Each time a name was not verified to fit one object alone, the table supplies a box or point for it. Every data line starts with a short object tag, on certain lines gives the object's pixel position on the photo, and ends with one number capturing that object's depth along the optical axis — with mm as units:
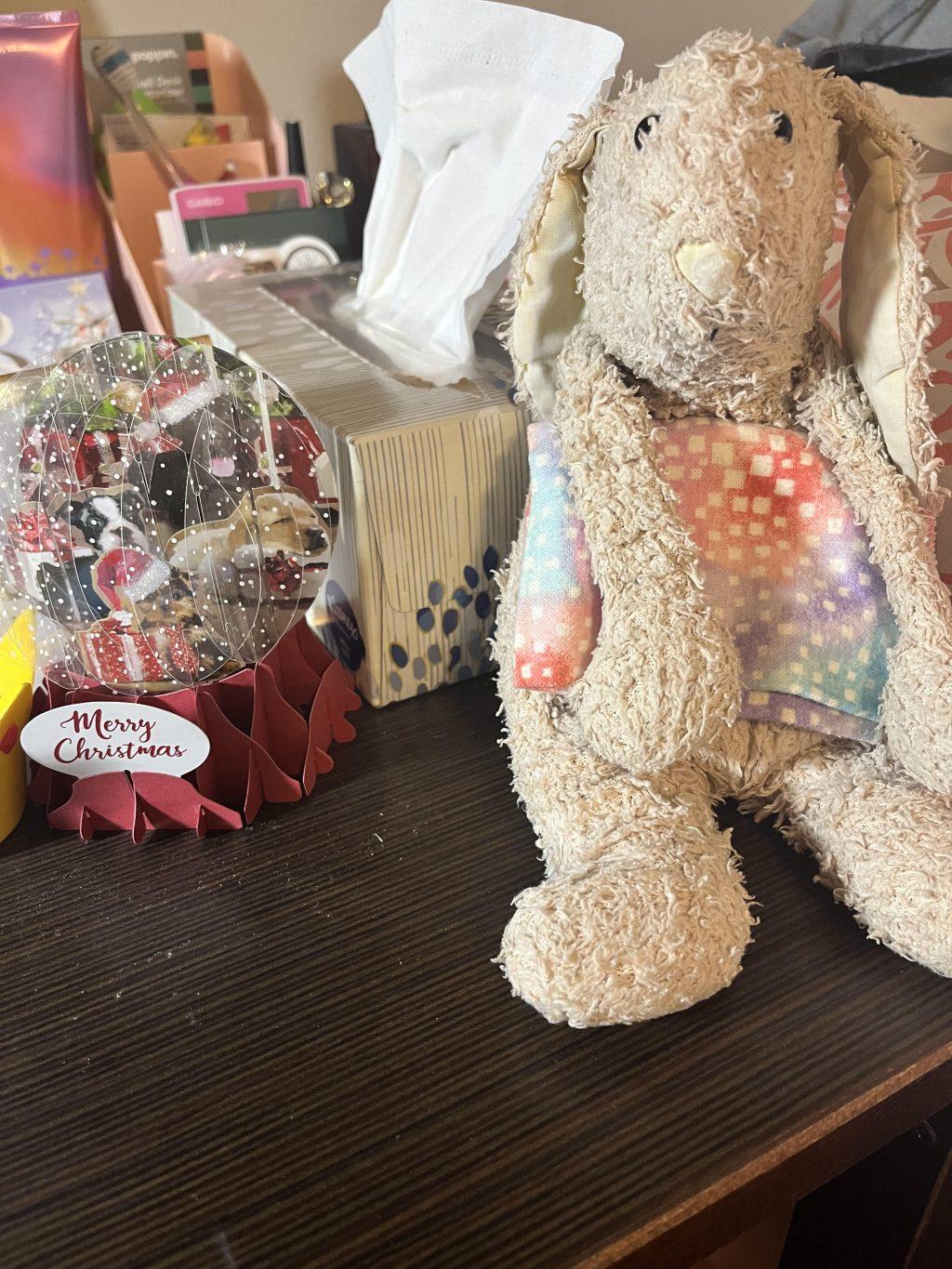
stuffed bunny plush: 435
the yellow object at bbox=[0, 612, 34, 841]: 569
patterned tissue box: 618
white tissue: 650
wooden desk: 382
